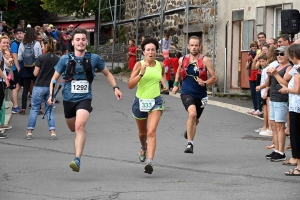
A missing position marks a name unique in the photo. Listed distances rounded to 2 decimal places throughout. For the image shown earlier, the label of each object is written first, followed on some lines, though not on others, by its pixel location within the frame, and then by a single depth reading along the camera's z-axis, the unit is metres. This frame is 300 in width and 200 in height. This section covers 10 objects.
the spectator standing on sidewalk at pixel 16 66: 18.59
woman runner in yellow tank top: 10.91
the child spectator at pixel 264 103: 14.60
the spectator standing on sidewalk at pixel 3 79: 14.40
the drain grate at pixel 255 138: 14.94
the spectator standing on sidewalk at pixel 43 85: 14.67
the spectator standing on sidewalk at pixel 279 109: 12.04
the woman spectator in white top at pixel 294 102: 10.59
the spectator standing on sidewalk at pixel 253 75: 18.70
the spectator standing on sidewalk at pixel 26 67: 18.84
